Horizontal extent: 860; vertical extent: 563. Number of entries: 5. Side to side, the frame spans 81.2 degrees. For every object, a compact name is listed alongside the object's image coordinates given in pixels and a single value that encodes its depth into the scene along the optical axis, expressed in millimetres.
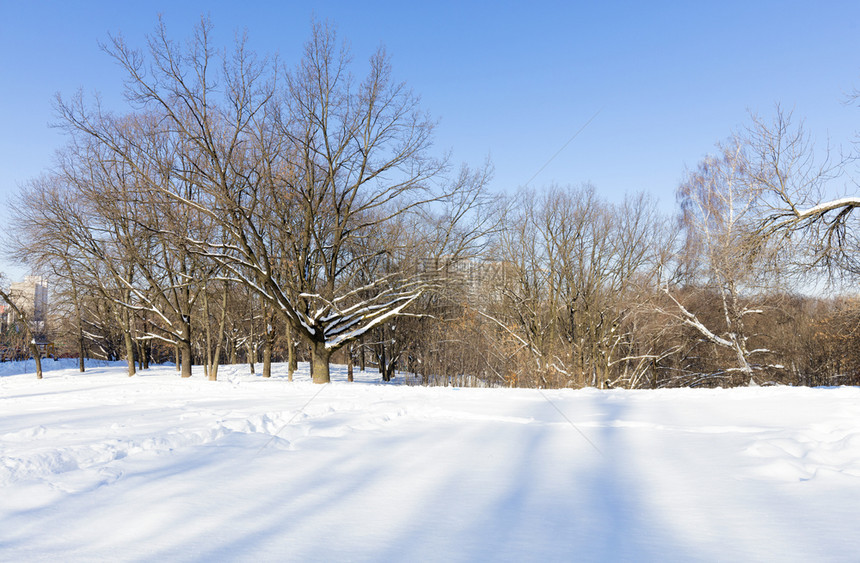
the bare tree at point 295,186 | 14070
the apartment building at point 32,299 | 26347
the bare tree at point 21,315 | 24527
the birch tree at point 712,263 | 18797
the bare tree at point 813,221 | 10234
